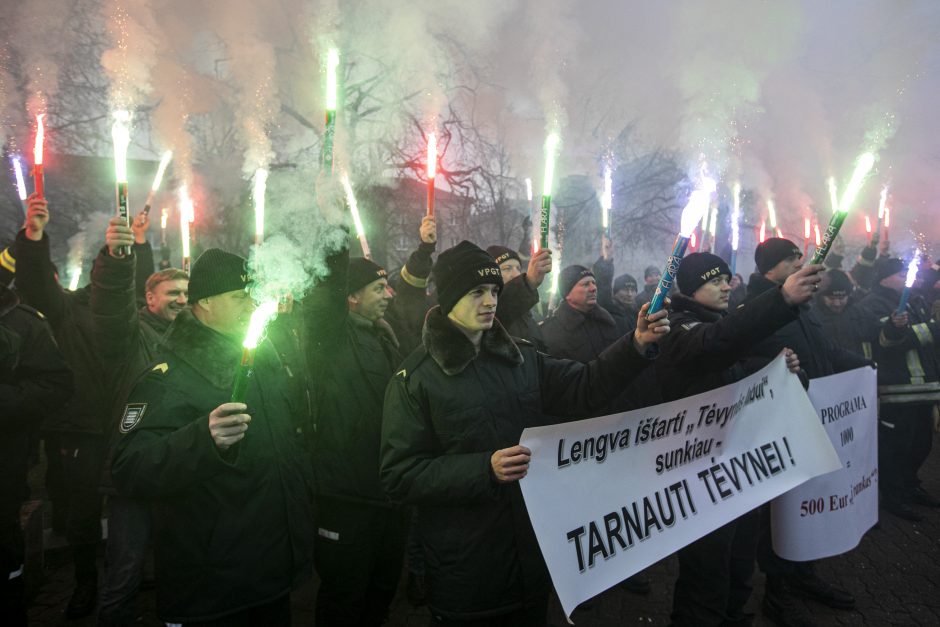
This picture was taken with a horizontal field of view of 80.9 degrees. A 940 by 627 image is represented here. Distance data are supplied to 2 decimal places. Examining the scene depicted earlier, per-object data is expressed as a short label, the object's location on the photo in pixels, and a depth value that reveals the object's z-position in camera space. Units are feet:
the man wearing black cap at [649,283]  31.65
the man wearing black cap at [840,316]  20.86
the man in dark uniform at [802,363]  12.75
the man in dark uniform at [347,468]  10.38
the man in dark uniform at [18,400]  9.59
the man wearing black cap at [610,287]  23.78
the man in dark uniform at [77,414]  13.24
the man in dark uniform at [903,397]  19.30
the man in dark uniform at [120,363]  9.89
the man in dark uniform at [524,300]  11.76
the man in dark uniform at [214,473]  7.56
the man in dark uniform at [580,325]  15.90
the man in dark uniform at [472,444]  7.86
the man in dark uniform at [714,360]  9.86
